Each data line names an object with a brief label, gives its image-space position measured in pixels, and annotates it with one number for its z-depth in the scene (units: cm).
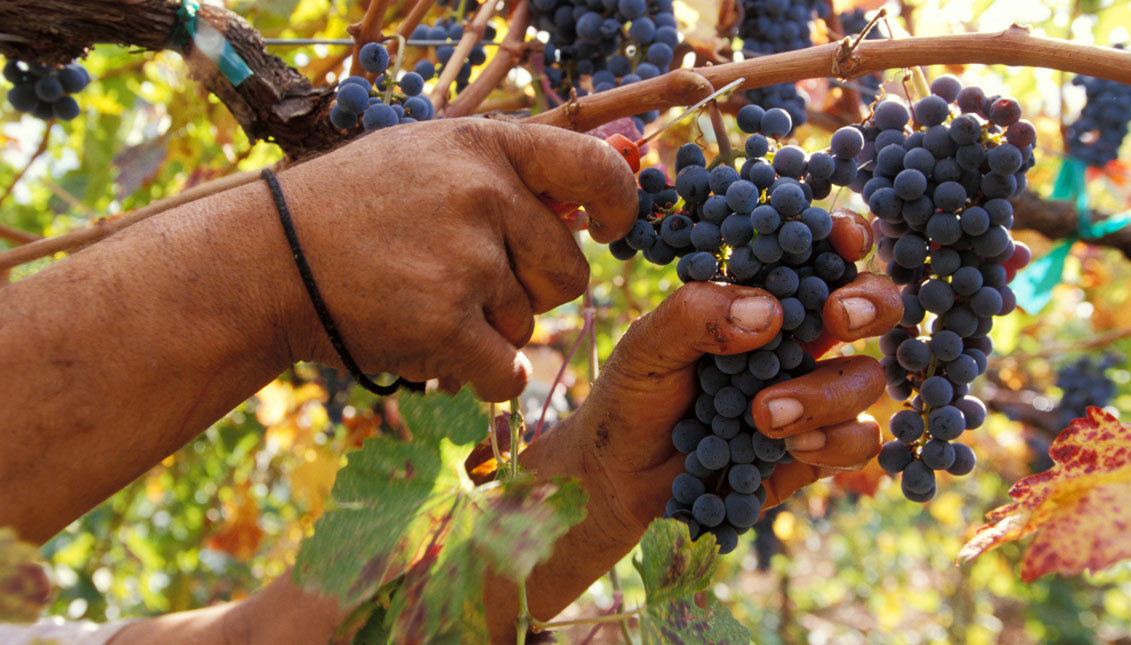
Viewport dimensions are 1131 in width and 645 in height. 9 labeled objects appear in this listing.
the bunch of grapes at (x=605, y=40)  68
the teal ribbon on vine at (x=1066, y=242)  76
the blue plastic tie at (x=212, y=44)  63
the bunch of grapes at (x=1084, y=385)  114
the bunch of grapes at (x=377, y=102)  60
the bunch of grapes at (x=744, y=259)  55
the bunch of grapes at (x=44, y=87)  75
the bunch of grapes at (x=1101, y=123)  91
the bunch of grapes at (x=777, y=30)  74
